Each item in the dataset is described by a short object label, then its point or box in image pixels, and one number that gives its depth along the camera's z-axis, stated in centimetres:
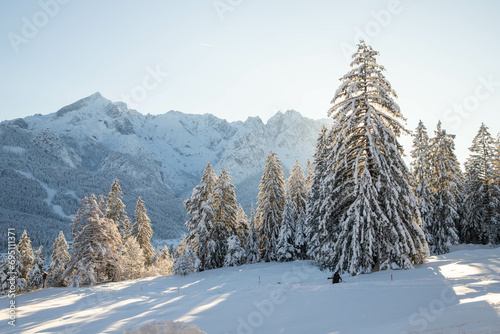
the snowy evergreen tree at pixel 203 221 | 3219
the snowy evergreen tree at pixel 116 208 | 4394
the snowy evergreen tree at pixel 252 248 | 3475
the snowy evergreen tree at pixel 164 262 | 5334
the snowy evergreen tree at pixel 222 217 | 3294
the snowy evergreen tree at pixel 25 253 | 4592
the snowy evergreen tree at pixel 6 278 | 3598
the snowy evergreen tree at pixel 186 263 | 2875
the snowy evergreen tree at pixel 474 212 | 3334
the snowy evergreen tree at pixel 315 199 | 2466
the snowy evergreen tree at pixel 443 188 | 2998
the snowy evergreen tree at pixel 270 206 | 3441
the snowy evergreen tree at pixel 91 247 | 2543
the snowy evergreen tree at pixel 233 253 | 3147
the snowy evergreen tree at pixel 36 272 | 4006
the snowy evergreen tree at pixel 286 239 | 3177
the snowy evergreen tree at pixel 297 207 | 3238
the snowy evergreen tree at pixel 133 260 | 3378
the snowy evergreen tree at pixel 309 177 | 3636
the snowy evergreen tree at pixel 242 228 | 3741
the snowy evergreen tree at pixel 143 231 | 4484
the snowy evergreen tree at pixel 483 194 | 3256
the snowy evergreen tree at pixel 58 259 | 3584
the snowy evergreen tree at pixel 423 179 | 3130
